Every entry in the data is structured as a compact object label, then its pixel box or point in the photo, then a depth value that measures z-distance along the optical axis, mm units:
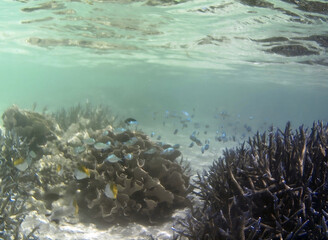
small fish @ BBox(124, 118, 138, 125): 8863
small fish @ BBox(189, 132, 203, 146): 12328
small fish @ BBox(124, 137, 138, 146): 7273
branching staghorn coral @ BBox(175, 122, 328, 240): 3867
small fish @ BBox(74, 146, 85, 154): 7066
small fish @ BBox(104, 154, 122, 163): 6301
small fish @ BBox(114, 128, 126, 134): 7938
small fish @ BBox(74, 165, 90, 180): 5559
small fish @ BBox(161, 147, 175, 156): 7552
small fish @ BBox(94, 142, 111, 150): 6680
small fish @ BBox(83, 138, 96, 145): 7065
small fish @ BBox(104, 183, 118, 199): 5047
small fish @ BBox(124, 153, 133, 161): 6656
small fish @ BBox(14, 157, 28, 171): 5800
